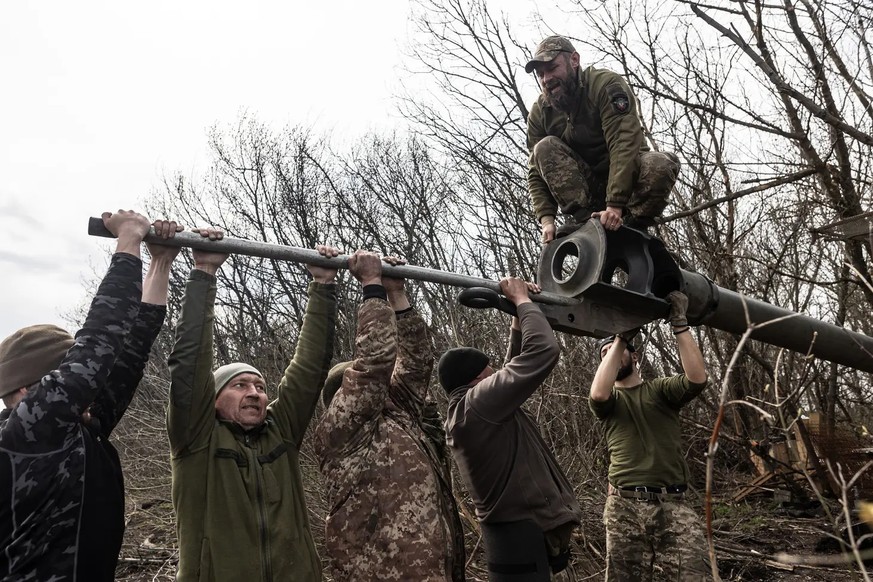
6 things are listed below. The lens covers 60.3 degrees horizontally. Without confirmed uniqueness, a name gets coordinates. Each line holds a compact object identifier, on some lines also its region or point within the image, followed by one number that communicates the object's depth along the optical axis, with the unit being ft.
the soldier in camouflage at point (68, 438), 7.89
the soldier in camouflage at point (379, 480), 10.31
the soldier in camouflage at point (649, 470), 14.80
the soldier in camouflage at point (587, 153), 14.25
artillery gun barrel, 14.88
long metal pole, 10.53
